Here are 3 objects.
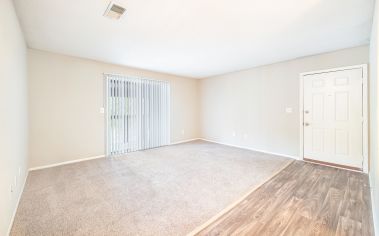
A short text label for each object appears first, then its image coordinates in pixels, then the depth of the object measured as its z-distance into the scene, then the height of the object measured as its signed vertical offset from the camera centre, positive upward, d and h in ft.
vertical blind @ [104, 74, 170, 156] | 14.28 +0.29
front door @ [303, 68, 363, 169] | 10.50 -0.10
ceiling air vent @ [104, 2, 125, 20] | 6.48 +4.27
